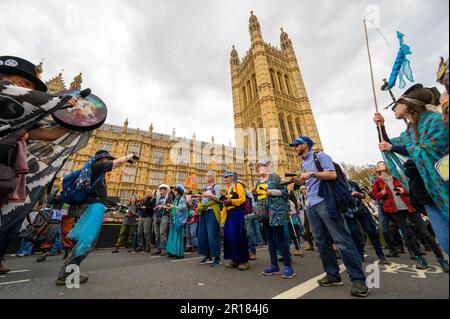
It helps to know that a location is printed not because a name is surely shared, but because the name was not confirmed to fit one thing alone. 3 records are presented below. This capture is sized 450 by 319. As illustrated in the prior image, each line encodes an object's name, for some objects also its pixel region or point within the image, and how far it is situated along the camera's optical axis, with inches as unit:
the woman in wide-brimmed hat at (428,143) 59.4
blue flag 92.1
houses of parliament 1093.8
